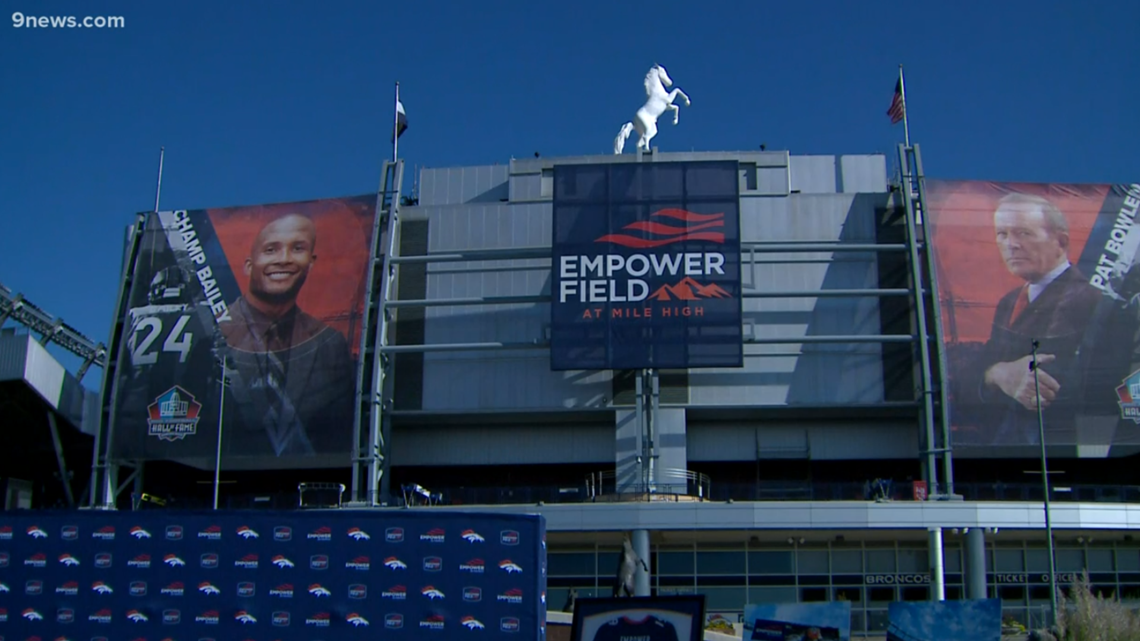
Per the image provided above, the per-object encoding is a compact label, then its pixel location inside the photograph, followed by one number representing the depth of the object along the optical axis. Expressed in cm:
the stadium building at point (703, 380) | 5141
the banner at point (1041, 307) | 5300
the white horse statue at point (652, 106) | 5928
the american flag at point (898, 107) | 5831
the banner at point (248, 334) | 5503
